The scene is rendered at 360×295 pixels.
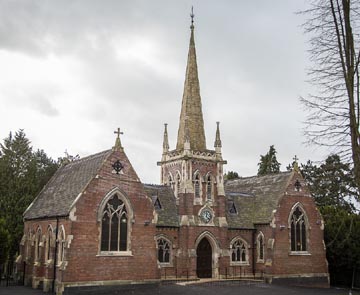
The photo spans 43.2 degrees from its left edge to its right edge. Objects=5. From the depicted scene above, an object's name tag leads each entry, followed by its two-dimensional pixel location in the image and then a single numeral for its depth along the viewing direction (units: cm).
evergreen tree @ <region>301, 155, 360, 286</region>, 3759
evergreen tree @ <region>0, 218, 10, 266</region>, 3372
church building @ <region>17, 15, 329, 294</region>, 2780
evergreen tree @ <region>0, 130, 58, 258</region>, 4138
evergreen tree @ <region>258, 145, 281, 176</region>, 6400
